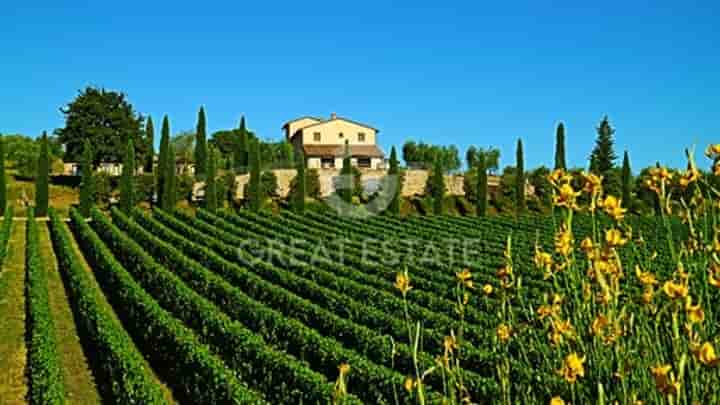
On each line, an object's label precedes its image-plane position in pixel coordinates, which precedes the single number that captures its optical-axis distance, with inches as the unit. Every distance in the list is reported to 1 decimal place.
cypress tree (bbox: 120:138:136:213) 1493.6
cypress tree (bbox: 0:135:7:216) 1444.4
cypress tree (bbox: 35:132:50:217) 1483.8
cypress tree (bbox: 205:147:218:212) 1581.0
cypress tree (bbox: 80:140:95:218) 1469.0
